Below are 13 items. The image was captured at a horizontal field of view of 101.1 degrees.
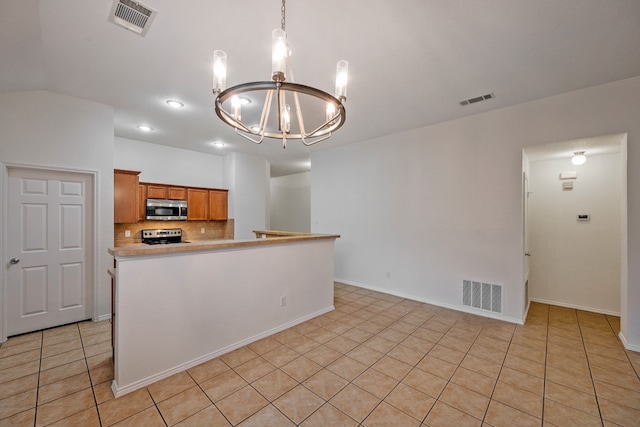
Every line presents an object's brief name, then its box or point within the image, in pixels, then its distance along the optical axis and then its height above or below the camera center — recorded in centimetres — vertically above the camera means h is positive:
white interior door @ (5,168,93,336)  315 -46
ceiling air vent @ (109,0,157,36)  191 +151
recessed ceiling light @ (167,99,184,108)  351 +149
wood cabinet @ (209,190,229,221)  607 +21
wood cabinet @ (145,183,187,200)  515 +44
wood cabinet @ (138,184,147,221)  504 +21
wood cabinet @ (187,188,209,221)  574 +20
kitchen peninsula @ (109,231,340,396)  217 -88
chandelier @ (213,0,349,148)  151 +79
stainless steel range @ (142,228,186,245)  521 -46
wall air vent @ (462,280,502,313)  371 -120
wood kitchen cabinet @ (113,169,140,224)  453 +30
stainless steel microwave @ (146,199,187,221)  511 +7
